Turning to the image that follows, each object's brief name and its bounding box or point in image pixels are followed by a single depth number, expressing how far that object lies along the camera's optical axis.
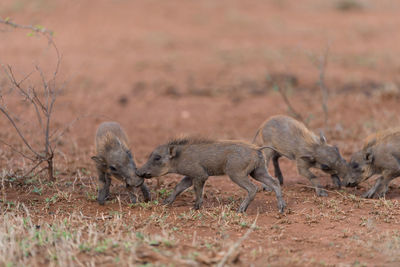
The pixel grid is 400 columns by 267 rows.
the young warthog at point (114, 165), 14.01
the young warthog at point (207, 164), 13.73
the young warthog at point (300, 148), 15.70
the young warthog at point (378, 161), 15.10
